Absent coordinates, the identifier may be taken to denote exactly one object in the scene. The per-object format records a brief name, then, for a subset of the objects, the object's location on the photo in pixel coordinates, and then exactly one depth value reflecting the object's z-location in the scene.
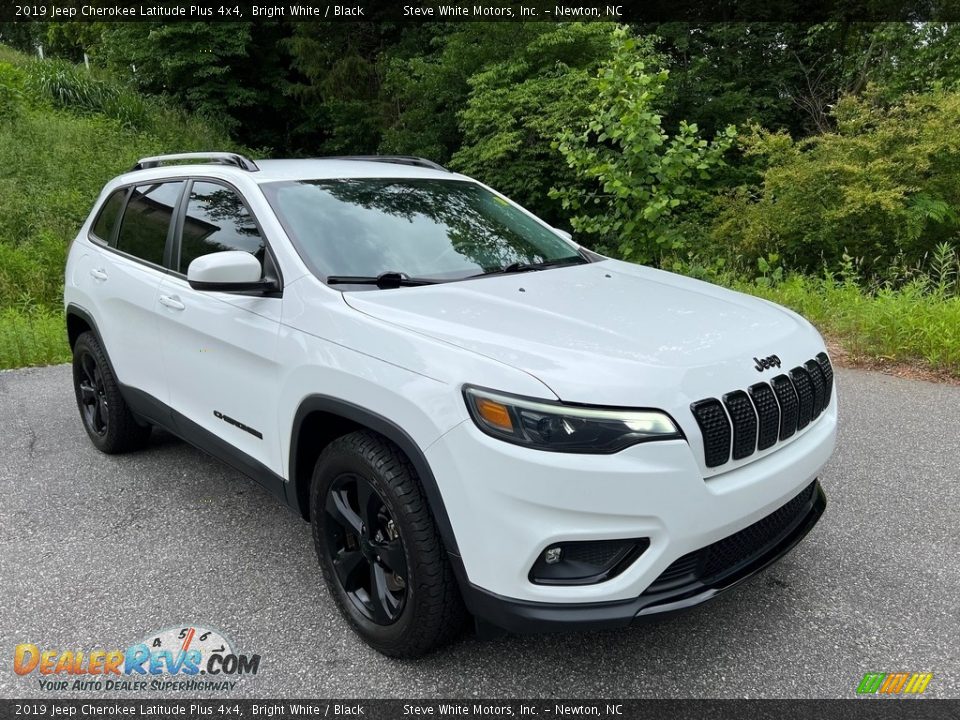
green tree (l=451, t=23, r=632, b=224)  14.77
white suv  2.05
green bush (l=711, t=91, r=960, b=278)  8.85
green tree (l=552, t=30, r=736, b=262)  7.33
